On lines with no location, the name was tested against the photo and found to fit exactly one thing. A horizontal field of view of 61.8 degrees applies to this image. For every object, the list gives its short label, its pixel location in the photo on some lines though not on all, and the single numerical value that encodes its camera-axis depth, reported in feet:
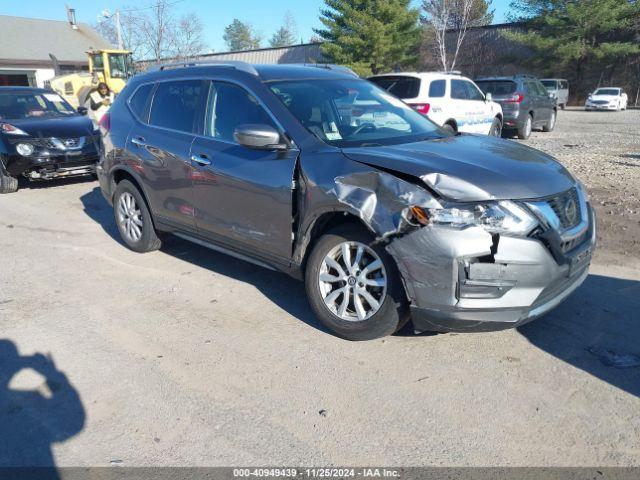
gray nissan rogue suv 10.32
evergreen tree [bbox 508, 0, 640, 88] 111.14
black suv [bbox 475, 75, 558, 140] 46.44
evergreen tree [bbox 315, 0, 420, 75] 112.57
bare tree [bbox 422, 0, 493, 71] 116.98
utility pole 136.67
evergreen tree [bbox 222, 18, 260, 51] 309.42
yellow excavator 83.46
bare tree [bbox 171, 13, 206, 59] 163.63
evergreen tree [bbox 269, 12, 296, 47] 327.06
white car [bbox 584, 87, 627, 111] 98.48
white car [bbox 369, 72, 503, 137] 36.14
